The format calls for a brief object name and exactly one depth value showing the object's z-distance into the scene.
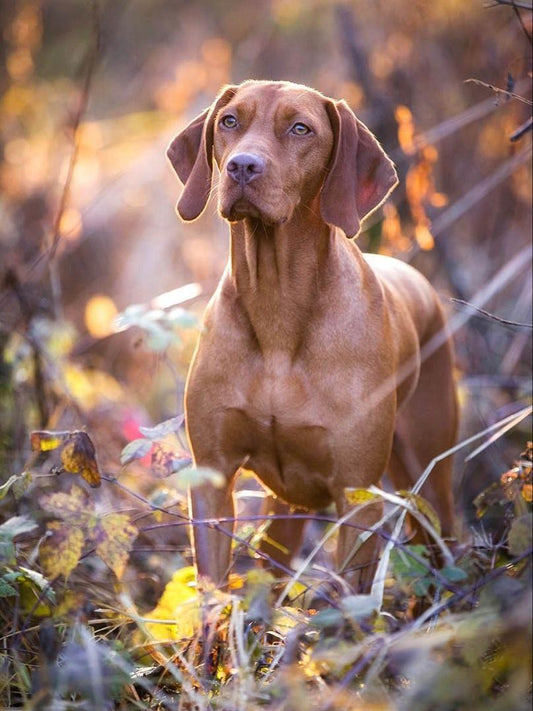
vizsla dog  3.86
